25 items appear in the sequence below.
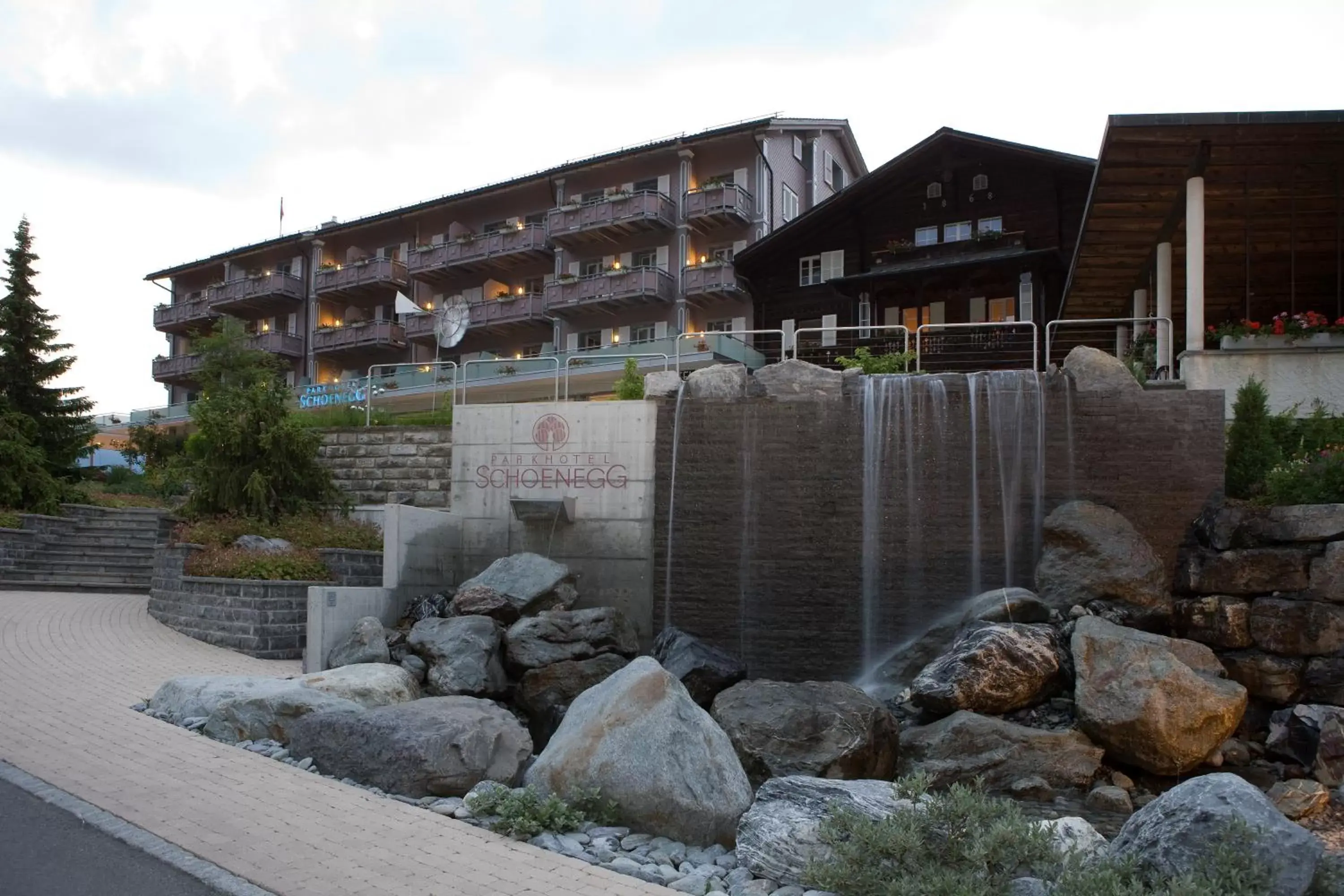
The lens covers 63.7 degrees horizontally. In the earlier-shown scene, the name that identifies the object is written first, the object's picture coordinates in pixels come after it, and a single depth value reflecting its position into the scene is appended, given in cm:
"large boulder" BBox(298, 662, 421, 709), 1154
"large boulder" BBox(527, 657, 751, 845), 803
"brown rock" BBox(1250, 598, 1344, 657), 1230
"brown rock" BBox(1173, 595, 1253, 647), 1282
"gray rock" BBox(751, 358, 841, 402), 1652
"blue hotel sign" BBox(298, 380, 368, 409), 2394
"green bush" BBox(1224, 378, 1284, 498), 1484
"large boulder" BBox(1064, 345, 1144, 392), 1543
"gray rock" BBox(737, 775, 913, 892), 698
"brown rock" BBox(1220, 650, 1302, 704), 1232
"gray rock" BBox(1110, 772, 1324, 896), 586
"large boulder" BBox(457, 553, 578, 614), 1523
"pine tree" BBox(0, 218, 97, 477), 3053
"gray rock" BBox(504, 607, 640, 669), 1380
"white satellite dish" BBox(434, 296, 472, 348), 3906
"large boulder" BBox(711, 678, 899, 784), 1025
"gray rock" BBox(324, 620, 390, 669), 1357
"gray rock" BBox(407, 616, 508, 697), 1309
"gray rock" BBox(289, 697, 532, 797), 874
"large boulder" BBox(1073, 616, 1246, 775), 1083
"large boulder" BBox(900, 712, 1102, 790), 1089
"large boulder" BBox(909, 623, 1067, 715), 1181
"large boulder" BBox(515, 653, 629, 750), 1317
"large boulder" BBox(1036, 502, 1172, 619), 1345
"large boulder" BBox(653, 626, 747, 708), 1345
